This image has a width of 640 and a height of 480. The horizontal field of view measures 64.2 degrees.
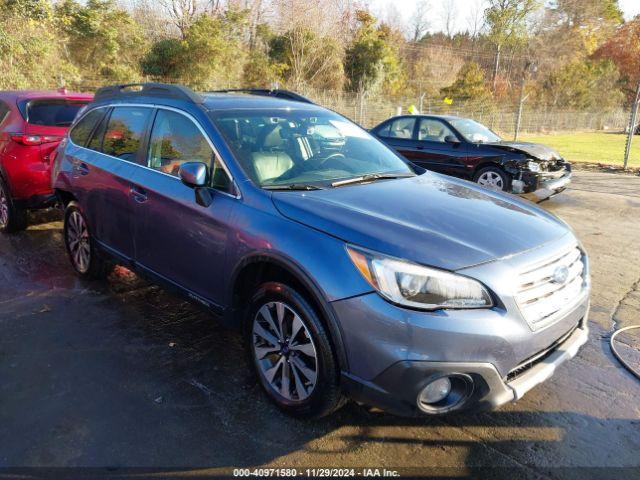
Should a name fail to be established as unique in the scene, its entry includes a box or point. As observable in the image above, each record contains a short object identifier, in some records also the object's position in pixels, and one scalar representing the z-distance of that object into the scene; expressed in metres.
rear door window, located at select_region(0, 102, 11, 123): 6.32
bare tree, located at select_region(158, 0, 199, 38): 25.61
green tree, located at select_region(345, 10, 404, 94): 29.89
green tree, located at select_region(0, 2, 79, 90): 14.51
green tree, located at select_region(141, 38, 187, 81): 21.44
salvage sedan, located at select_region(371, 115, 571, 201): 8.66
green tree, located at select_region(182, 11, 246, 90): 21.67
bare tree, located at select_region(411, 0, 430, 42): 58.59
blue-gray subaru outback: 2.34
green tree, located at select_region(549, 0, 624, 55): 54.94
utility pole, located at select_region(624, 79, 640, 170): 13.00
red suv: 6.07
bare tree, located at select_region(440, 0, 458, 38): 63.19
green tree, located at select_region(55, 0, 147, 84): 19.52
